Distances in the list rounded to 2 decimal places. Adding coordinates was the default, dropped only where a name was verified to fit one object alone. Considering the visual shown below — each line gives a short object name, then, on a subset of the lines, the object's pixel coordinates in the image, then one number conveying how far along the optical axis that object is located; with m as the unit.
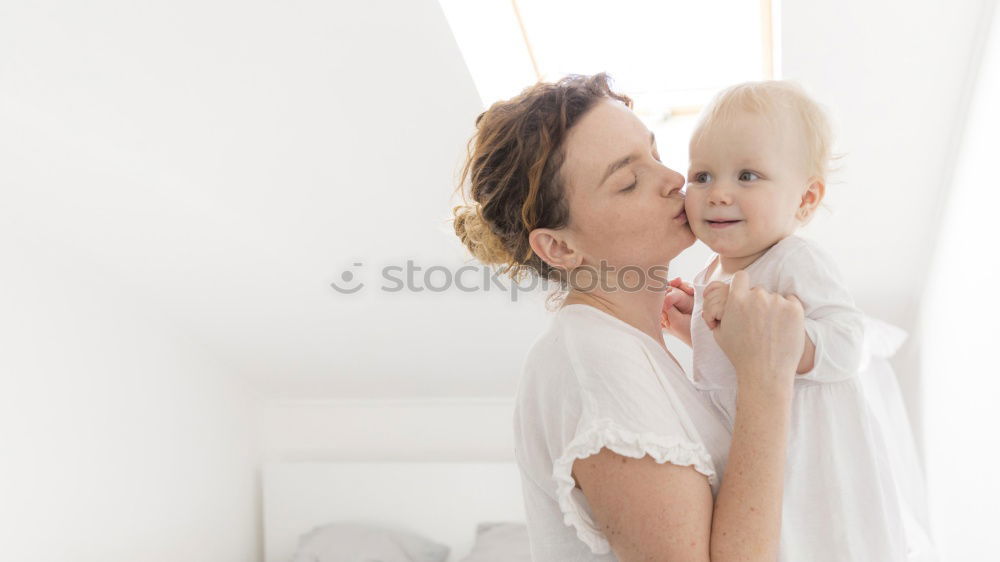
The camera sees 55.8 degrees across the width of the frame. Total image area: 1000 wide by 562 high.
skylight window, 2.63
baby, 1.24
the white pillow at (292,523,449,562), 3.94
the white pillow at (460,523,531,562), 3.84
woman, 1.12
